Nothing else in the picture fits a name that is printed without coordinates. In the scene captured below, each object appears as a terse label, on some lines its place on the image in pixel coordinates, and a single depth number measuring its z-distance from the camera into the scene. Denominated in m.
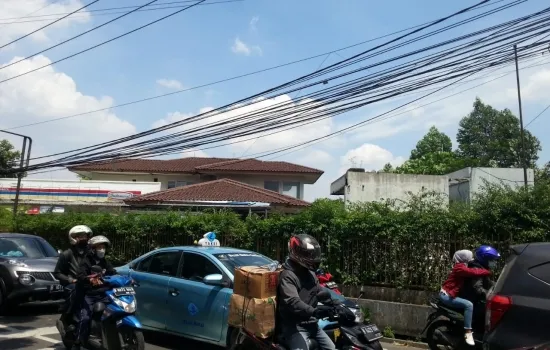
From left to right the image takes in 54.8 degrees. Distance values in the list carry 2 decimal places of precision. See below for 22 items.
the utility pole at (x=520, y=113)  23.32
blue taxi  7.48
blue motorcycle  6.75
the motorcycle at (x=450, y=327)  7.46
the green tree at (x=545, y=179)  9.86
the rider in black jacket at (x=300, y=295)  5.00
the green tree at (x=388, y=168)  57.35
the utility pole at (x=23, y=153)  25.06
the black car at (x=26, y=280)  10.87
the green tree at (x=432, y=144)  68.62
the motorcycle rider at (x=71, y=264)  7.46
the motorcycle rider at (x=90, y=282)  7.06
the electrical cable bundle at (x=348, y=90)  9.87
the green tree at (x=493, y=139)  57.31
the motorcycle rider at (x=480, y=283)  7.45
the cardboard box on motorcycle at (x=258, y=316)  5.30
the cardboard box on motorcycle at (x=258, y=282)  5.41
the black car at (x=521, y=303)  4.69
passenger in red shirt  7.31
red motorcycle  8.36
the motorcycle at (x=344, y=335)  5.22
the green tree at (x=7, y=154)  43.56
